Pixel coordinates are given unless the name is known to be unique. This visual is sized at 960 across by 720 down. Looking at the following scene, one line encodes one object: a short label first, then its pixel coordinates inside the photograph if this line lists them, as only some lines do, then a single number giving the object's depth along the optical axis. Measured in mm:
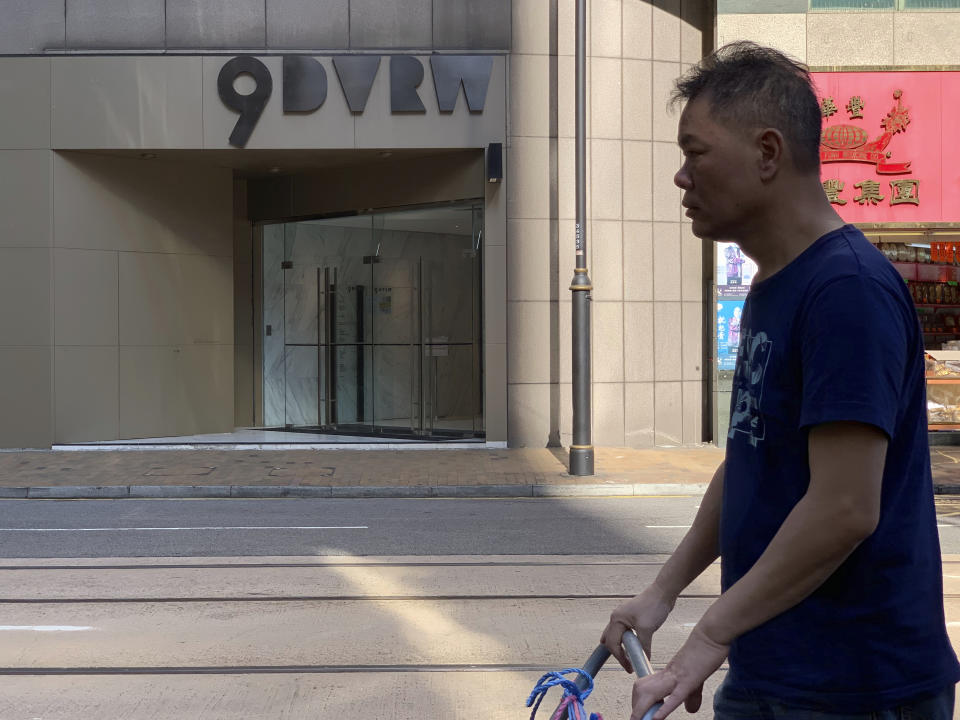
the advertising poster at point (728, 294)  16984
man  1826
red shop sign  16734
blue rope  1948
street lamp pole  13469
